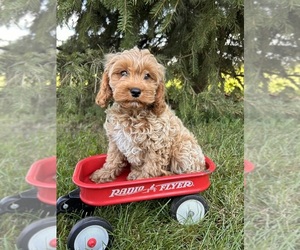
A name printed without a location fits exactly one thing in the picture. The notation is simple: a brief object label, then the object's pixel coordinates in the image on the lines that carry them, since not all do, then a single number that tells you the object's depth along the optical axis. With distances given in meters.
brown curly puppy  1.03
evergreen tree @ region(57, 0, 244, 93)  1.13
